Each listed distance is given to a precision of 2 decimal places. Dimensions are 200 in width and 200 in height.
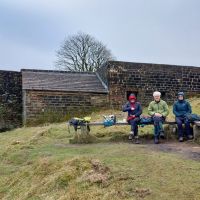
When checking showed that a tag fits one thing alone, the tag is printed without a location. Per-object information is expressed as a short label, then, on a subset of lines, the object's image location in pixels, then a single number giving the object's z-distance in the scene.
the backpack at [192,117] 7.25
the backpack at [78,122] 7.77
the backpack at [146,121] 7.53
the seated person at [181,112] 7.34
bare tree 22.78
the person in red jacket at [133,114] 7.49
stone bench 7.65
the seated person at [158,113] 7.35
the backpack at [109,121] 7.75
